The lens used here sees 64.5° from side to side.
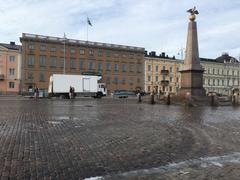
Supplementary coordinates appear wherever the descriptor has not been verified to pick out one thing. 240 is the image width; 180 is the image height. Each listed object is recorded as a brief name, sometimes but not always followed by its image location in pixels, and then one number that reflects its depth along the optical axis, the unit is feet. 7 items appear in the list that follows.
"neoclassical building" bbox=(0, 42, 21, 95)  148.97
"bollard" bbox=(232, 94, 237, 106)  53.95
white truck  93.67
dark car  123.13
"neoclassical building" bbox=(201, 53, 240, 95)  207.15
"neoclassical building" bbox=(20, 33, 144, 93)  152.06
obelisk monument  53.16
